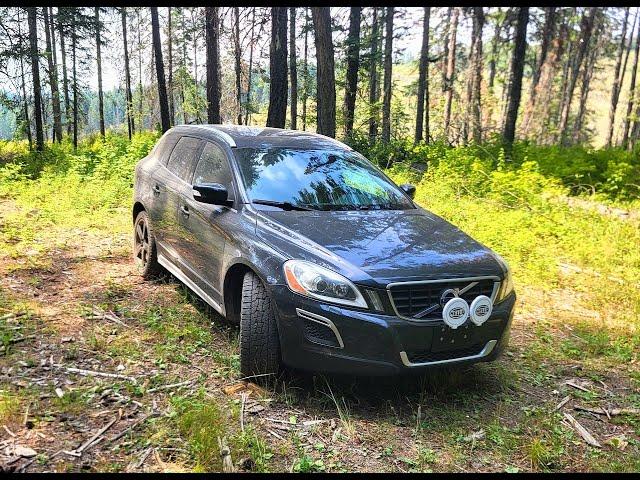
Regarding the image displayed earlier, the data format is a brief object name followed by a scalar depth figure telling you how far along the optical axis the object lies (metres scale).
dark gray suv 3.40
